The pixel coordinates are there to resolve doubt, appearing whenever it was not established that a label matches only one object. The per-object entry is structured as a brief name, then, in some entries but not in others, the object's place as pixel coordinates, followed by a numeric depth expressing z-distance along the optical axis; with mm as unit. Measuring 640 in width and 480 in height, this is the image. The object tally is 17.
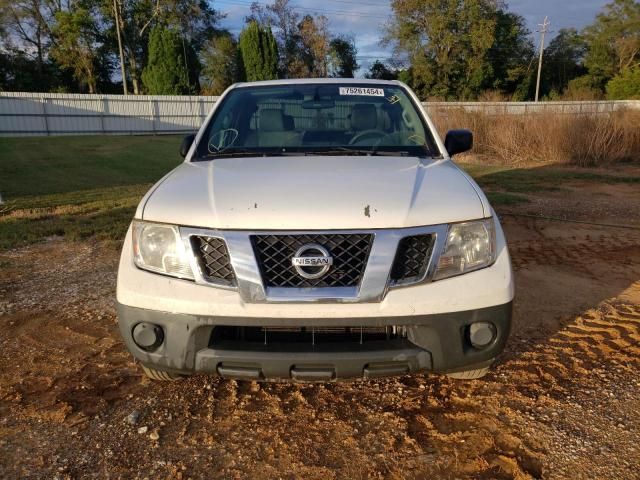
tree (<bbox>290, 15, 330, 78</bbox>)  46531
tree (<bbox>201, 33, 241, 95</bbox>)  42219
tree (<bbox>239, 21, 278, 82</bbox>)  40250
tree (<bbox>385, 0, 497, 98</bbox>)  42406
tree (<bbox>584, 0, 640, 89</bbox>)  48062
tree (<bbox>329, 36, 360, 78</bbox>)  48250
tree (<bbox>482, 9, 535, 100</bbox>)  44781
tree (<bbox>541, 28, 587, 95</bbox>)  52375
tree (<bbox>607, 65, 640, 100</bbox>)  38750
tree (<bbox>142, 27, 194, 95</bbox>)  36688
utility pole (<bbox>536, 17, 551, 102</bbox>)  43706
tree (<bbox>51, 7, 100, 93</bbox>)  37500
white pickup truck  2162
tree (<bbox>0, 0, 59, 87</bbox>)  37438
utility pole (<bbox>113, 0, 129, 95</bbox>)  34962
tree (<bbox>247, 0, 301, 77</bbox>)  46844
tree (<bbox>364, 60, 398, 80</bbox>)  47881
